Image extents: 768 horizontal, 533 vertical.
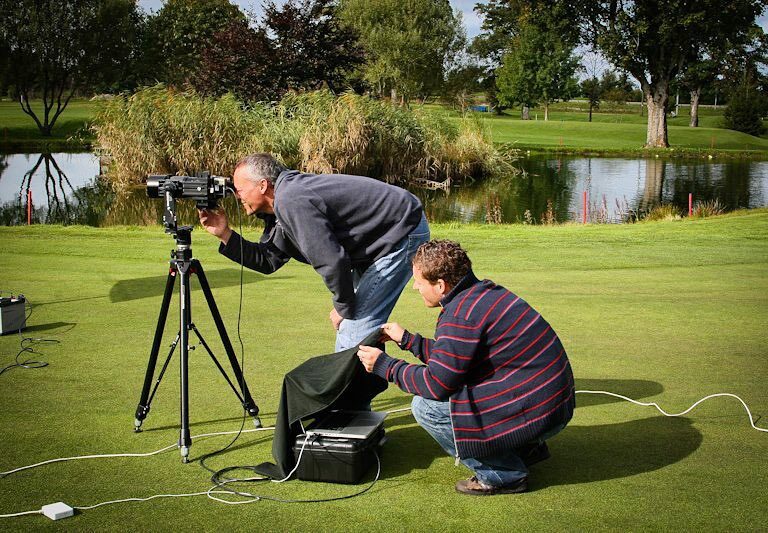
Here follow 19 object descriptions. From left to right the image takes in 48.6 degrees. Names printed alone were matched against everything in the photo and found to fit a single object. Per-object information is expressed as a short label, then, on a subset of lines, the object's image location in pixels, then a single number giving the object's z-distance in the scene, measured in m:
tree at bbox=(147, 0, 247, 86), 70.44
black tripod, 4.58
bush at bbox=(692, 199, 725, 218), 20.05
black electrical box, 7.33
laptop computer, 4.33
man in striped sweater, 3.91
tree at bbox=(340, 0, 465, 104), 72.06
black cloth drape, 4.29
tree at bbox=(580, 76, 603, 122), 78.19
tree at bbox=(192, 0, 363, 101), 35.59
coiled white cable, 5.11
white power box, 3.81
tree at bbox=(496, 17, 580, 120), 71.94
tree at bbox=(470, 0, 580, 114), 86.88
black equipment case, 4.21
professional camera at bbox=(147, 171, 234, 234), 4.70
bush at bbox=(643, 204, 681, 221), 20.17
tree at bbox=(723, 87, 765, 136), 61.44
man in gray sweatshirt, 4.44
